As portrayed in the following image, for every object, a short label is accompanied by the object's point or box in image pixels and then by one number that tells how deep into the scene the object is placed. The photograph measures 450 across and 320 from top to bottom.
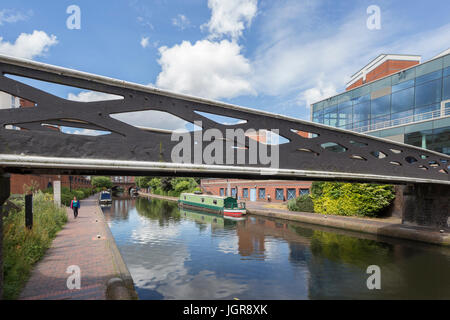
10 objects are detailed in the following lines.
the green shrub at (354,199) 18.34
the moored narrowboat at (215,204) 24.69
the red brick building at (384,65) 35.50
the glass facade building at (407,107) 20.59
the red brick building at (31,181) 19.02
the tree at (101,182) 63.19
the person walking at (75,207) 18.03
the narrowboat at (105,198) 35.84
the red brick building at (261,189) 29.98
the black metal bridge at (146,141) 4.31
